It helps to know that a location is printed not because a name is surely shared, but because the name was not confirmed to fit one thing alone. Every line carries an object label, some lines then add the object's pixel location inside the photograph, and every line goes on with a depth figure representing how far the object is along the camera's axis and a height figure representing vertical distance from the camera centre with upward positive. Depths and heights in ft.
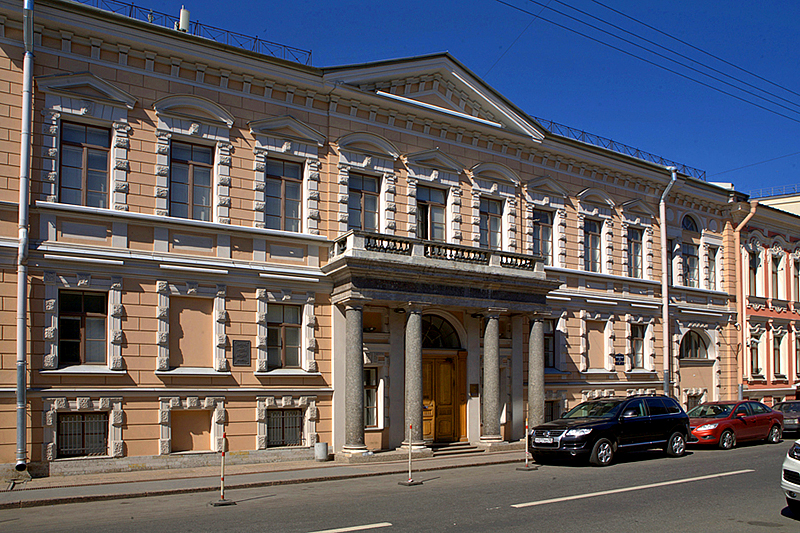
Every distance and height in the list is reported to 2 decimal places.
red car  71.67 -10.69
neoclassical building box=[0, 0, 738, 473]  55.93 +5.60
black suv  57.52 -9.28
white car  34.23 -7.76
